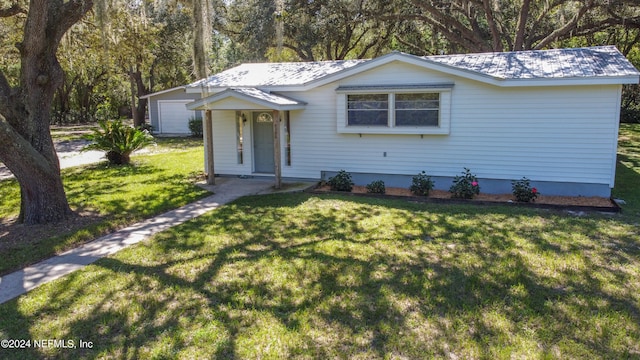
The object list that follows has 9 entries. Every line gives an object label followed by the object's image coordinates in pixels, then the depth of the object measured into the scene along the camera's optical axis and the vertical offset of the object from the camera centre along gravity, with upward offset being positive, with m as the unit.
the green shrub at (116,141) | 13.83 -0.58
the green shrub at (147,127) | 24.66 -0.27
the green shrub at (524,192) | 8.75 -1.45
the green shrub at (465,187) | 9.12 -1.41
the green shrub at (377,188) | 9.87 -1.51
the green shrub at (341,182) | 10.09 -1.41
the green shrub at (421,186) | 9.55 -1.43
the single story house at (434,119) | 8.95 +0.01
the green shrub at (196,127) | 23.08 -0.28
